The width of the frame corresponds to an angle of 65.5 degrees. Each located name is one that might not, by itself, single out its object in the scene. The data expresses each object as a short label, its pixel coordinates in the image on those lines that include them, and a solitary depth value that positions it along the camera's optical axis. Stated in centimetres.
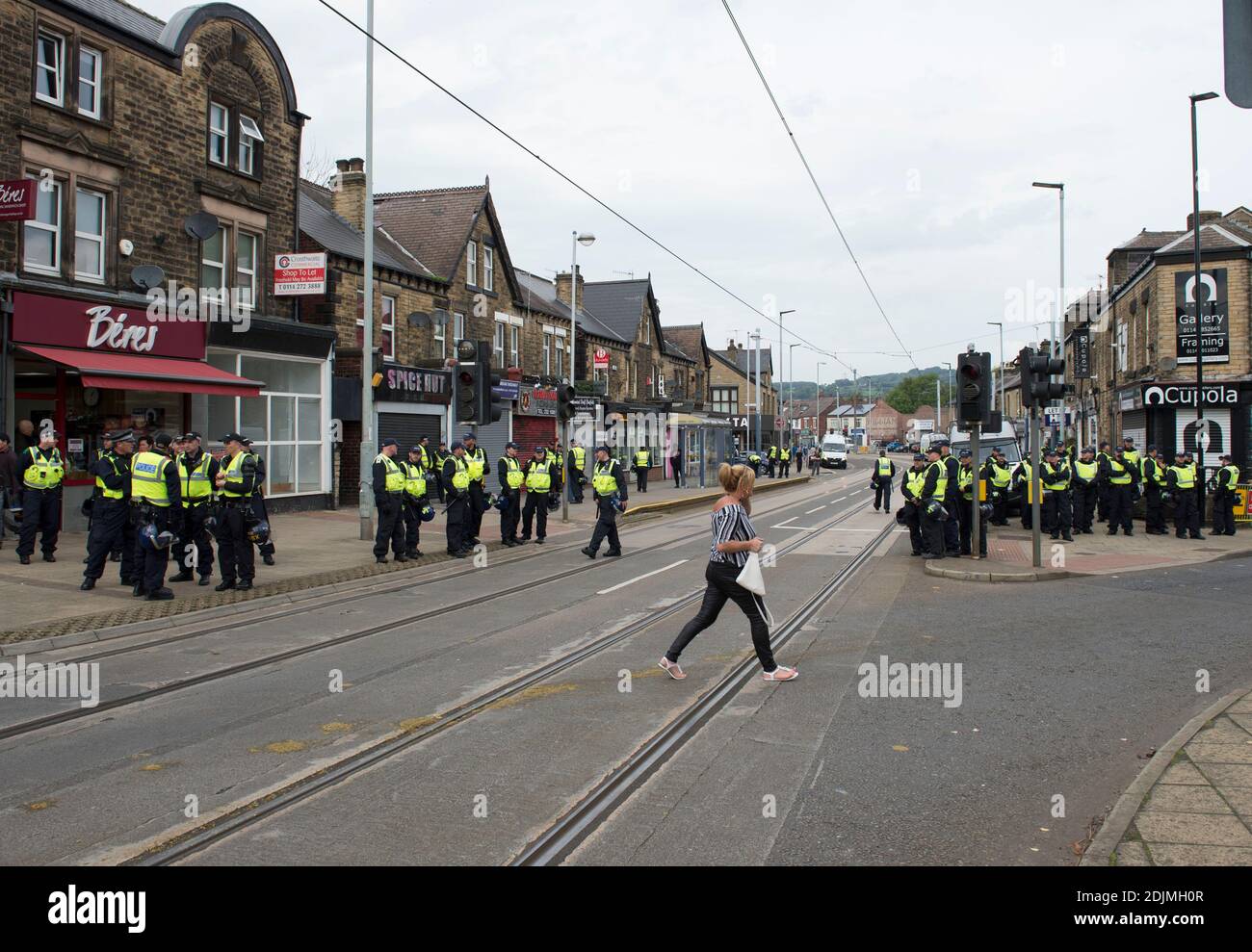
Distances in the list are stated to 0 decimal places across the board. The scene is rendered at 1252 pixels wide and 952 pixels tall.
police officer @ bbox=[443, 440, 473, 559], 1534
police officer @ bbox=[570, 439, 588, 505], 2438
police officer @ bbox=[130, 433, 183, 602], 1095
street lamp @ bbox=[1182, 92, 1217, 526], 2283
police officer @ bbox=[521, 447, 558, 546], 1739
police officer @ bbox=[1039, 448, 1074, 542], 1794
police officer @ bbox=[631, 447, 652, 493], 3394
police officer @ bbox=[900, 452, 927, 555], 1545
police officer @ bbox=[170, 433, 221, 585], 1180
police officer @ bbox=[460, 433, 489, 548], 1577
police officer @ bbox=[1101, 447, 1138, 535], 1936
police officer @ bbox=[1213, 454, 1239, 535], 1897
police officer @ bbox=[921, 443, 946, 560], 1468
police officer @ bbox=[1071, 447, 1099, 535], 1894
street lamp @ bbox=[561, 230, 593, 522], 2203
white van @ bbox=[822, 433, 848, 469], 7100
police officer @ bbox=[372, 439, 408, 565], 1428
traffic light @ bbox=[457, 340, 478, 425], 1650
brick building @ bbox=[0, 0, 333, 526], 1633
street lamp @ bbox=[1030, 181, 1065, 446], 3158
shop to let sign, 2155
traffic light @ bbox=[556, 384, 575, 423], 2122
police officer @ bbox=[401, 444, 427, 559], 1473
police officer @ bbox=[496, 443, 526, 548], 1658
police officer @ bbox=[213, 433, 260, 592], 1155
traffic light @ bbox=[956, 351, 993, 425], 1445
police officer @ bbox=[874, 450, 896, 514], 2581
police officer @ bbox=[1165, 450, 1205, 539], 1873
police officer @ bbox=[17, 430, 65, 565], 1316
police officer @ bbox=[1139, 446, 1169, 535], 1934
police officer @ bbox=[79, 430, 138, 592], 1122
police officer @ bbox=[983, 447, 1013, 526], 1980
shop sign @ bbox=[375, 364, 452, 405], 2573
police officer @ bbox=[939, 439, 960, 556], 1527
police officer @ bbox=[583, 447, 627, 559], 1539
